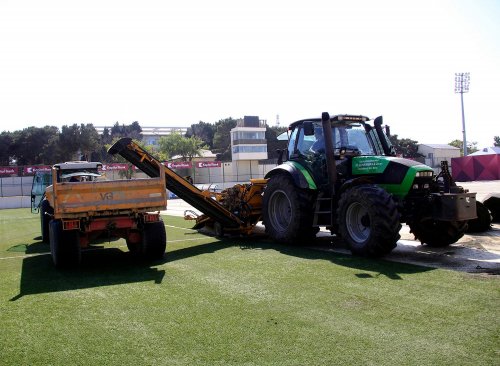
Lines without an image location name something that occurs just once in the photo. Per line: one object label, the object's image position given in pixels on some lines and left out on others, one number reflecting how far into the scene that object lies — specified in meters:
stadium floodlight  70.00
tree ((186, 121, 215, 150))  102.69
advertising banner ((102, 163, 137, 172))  46.94
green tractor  7.87
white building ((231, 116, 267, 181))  70.62
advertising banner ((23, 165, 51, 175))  47.99
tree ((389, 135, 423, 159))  74.82
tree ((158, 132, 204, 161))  79.81
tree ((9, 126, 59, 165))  66.38
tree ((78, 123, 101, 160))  64.75
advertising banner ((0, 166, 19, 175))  46.97
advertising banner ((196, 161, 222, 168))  52.45
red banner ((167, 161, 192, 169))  46.80
